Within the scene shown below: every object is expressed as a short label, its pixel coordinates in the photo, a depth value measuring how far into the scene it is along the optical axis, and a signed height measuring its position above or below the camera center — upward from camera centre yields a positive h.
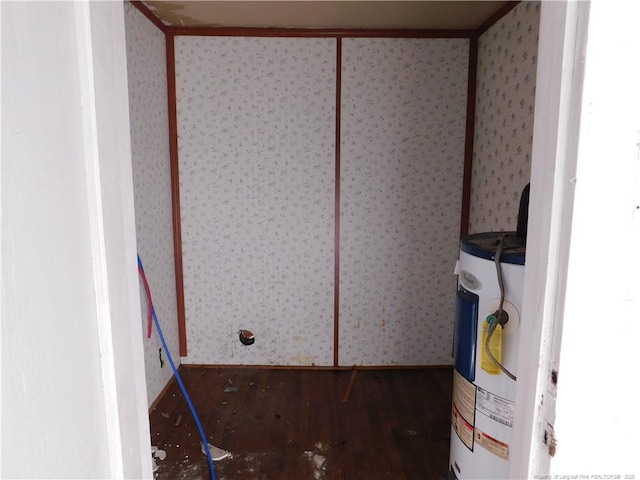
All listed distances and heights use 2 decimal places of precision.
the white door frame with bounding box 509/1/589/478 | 0.55 -0.05
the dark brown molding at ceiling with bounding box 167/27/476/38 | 2.50 +0.89
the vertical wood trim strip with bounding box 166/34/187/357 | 2.52 -0.08
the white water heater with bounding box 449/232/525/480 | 1.07 -0.48
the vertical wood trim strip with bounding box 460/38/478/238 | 2.53 +0.27
